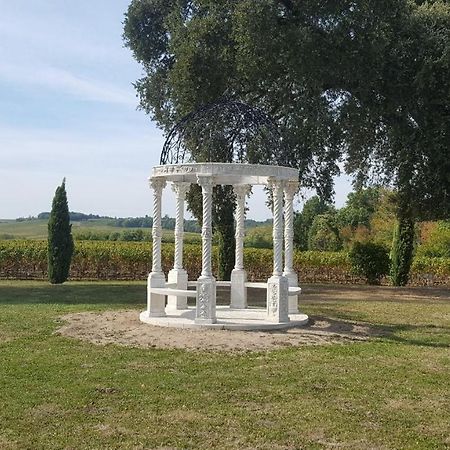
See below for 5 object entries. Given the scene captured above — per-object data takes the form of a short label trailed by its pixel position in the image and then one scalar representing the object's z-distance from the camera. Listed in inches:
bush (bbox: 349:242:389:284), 1128.8
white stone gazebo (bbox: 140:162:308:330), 517.3
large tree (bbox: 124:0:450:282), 784.3
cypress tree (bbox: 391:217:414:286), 1074.1
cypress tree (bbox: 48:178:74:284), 1060.5
